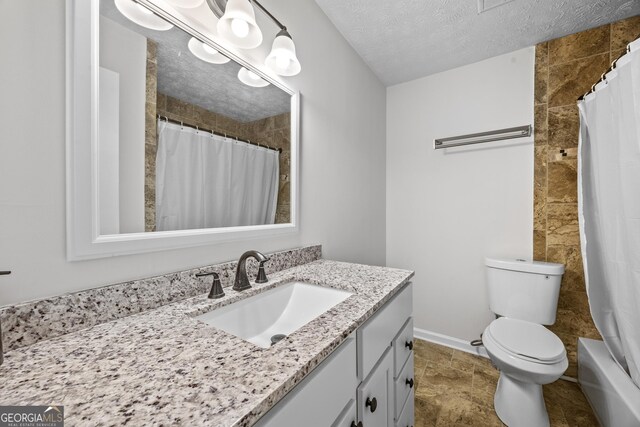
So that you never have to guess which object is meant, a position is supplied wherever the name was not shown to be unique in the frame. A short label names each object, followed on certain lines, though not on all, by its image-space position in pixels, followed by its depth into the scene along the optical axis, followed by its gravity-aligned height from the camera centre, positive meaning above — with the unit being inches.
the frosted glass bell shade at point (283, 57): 40.5 +26.5
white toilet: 47.6 -26.9
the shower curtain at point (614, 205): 40.5 +1.8
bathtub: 42.6 -34.0
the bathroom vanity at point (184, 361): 14.5 -11.2
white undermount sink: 31.8 -14.1
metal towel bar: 68.6 +23.2
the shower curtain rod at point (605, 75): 40.3 +27.4
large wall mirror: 24.3 +9.9
